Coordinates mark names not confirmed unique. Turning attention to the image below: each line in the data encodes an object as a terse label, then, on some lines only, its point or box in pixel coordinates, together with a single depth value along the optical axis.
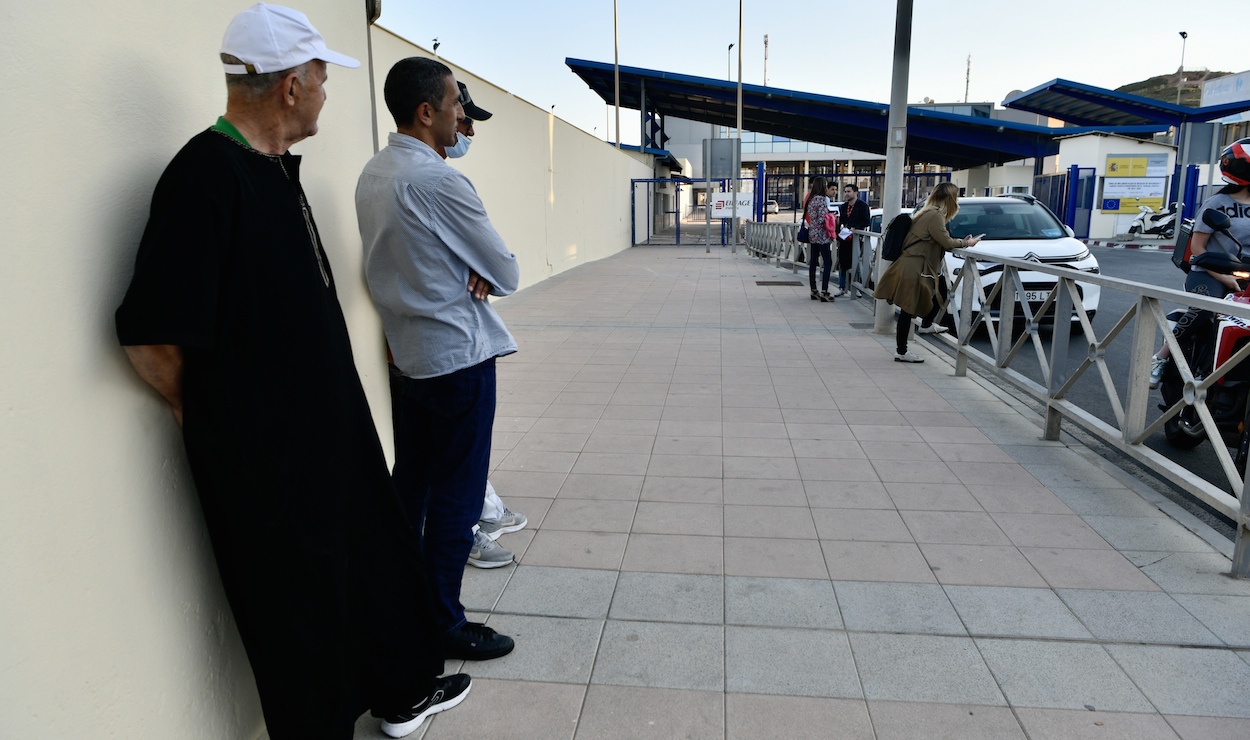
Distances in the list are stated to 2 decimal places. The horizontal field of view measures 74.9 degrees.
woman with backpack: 7.18
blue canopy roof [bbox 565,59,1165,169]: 28.00
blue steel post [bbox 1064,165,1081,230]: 26.05
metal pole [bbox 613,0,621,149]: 32.04
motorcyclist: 5.06
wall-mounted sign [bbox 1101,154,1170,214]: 25.80
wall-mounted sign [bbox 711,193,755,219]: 25.02
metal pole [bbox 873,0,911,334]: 8.85
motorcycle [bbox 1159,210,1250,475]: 4.24
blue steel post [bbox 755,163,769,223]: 26.21
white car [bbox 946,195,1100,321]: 8.91
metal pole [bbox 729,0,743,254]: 23.83
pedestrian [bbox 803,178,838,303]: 12.05
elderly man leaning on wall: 1.70
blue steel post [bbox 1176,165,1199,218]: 25.17
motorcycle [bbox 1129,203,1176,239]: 24.66
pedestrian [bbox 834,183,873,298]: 12.51
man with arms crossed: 2.45
